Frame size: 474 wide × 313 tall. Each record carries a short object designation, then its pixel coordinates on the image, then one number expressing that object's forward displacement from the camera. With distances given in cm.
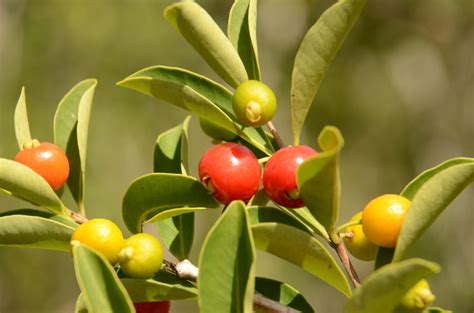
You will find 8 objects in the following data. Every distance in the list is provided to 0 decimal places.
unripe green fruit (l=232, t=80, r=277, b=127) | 36
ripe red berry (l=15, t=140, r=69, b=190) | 38
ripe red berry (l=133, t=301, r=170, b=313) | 38
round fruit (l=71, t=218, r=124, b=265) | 36
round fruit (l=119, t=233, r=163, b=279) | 36
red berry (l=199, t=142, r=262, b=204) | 36
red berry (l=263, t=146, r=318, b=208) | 36
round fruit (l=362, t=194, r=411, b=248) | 35
